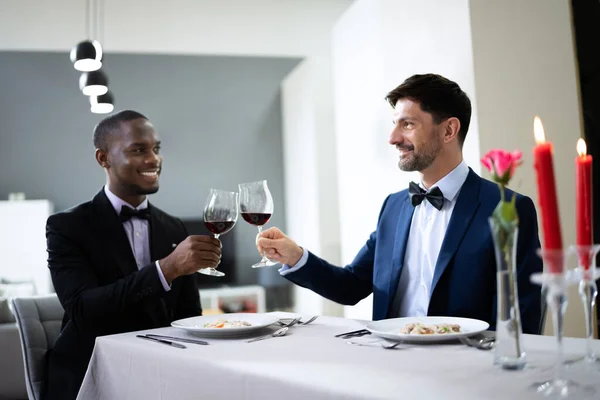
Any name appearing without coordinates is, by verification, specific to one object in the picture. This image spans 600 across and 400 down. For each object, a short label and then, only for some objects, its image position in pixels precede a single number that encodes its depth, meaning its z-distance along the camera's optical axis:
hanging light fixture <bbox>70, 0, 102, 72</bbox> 4.30
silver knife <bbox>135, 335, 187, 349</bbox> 1.33
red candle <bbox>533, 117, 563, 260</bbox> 0.78
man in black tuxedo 1.88
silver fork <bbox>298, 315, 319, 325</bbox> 1.63
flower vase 0.86
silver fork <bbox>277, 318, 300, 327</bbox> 1.58
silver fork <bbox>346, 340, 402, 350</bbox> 1.20
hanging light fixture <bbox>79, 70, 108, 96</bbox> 4.70
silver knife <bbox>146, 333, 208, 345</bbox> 1.39
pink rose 0.85
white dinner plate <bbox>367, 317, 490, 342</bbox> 1.20
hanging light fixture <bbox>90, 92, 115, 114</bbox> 5.20
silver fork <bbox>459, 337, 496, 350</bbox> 1.15
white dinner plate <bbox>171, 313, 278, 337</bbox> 1.42
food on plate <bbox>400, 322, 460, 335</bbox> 1.25
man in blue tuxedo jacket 1.73
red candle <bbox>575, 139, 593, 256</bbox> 0.87
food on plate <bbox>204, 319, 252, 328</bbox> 1.50
